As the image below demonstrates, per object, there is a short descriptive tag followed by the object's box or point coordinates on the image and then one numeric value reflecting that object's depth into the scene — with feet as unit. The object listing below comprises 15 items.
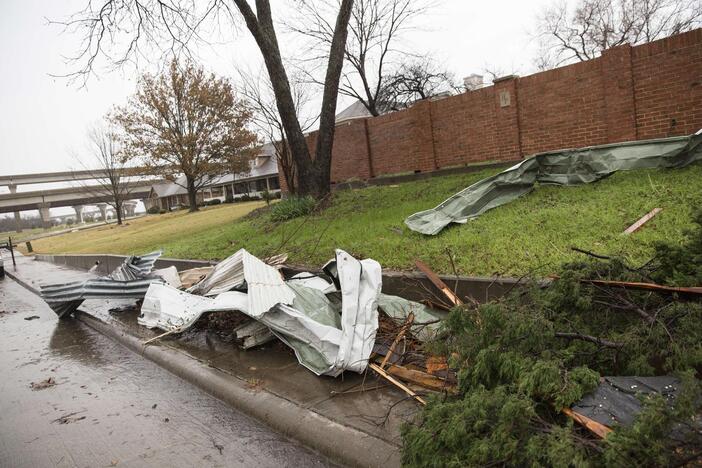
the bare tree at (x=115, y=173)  124.06
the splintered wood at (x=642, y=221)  17.42
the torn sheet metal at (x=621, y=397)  7.18
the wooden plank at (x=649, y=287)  9.00
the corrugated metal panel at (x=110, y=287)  23.62
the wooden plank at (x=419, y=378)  11.51
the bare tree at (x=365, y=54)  93.31
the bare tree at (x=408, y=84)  106.52
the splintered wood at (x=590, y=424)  6.89
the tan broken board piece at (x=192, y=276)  22.85
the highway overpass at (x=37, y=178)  226.99
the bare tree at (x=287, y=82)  42.45
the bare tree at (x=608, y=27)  120.98
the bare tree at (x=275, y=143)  59.11
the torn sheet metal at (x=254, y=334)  16.56
